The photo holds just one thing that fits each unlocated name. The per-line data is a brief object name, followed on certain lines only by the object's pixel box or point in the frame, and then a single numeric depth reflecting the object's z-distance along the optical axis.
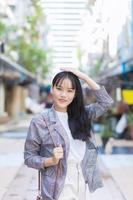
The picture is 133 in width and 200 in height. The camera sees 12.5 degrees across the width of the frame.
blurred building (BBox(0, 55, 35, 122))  33.53
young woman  3.47
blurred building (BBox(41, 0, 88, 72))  59.20
